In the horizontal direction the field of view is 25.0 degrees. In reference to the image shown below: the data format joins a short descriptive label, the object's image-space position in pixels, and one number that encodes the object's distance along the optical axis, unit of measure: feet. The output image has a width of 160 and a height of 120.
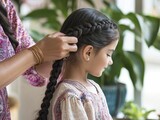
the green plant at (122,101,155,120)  6.87
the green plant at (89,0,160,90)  6.18
